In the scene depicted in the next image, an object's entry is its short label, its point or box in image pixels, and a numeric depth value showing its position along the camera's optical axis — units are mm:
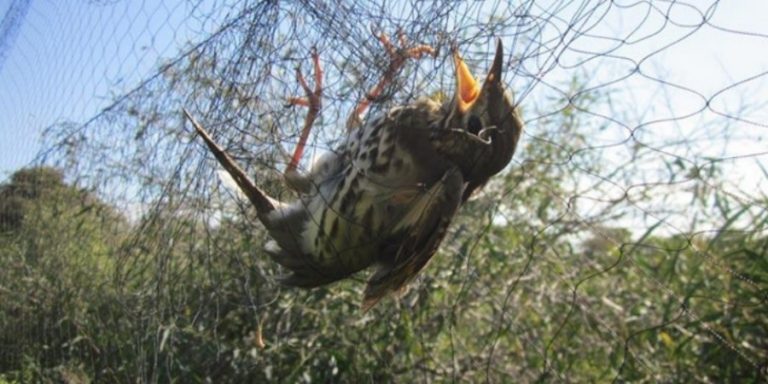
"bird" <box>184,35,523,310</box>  417
